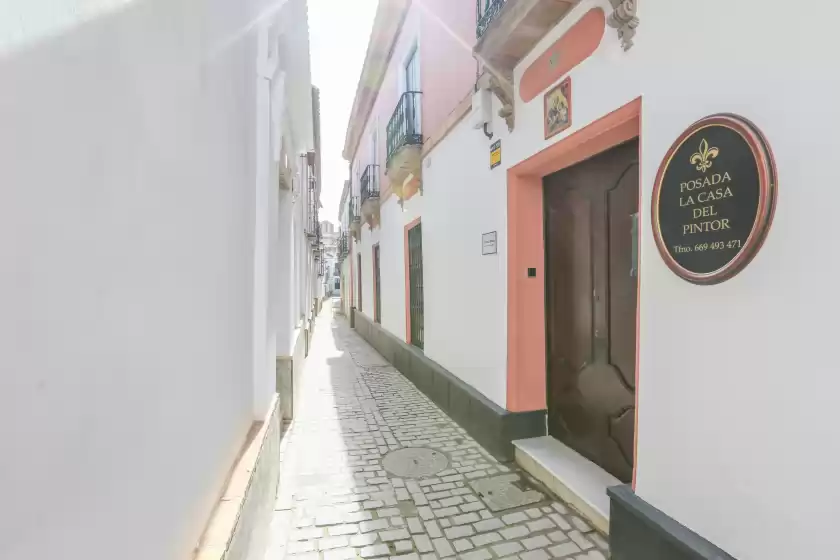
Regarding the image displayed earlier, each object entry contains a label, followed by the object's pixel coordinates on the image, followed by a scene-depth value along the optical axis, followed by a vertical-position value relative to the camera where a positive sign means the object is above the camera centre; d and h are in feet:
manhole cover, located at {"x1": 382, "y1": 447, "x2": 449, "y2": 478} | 13.26 -5.99
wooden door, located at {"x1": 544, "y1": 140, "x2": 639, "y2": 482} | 10.57 -0.71
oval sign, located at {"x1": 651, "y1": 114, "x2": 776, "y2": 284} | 6.24 +1.30
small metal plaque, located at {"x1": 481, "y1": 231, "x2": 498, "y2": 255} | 14.73 +1.31
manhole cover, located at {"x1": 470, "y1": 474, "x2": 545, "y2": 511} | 11.24 -5.93
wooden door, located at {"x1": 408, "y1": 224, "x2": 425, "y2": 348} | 25.24 -0.31
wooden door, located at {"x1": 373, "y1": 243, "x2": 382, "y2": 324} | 38.96 -1.05
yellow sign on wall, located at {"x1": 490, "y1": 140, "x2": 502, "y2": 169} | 14.35 +4.36
